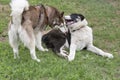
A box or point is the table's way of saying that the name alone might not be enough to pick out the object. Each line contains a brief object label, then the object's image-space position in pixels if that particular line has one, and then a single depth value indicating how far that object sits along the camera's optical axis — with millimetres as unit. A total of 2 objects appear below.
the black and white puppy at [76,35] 7764
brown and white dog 6376
